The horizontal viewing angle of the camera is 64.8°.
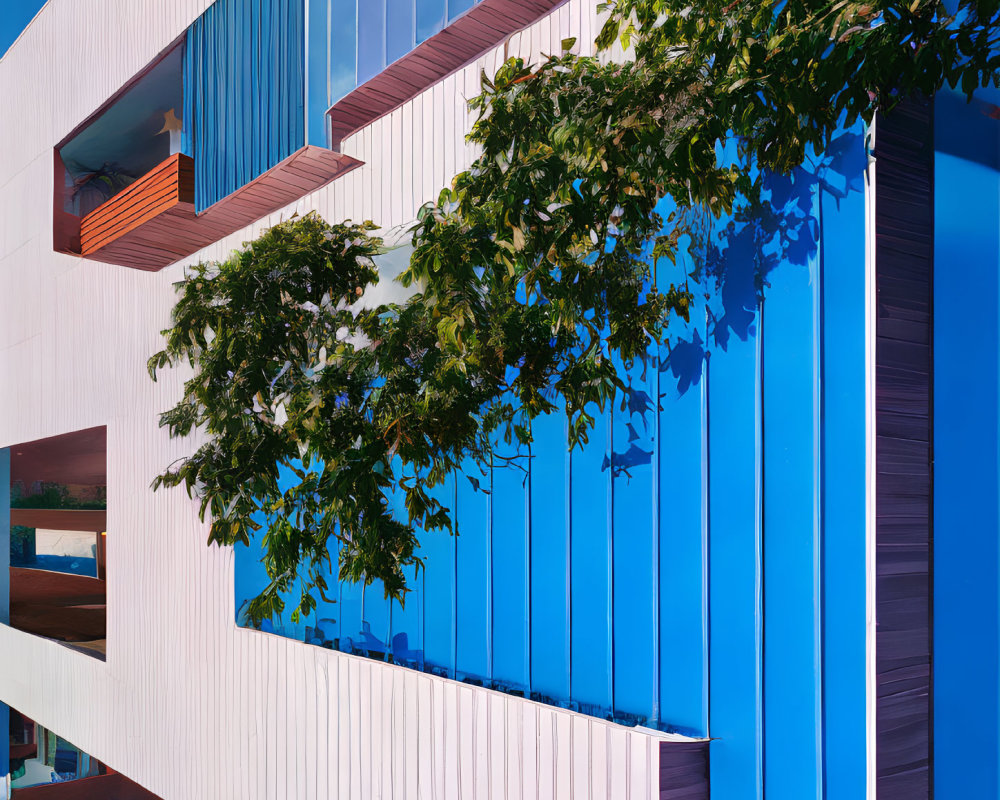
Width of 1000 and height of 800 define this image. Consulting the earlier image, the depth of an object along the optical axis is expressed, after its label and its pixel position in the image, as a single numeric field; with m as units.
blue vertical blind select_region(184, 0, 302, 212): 5.52
